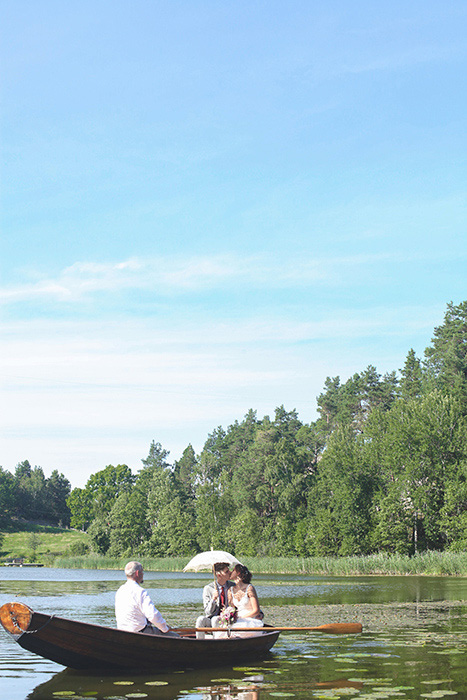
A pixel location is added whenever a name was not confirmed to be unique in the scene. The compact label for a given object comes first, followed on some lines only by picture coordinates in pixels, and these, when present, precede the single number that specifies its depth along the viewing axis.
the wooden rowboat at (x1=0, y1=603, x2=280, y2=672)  10.27
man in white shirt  11.02
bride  13.01
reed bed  43.38
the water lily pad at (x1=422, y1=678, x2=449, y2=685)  10.12
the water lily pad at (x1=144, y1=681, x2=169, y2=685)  10.68
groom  13.17
